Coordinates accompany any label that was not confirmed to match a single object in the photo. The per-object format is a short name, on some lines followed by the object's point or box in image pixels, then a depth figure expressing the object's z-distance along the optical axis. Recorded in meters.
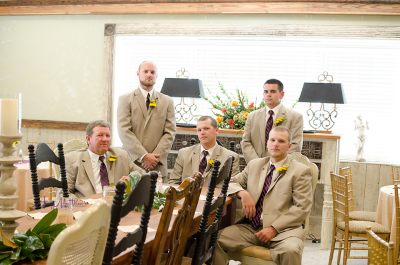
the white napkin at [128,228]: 1.88
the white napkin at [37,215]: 1.98
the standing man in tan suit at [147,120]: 3.55
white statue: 4.61
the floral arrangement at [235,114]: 4.43
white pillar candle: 1.39
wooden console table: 4.09
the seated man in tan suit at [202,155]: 3.40
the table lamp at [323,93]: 4.52
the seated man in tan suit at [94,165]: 2.94
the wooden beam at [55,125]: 5.53
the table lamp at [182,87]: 4.77
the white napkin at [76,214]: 2.02
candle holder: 1.40
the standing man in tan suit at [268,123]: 3.64
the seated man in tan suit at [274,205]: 2.61
